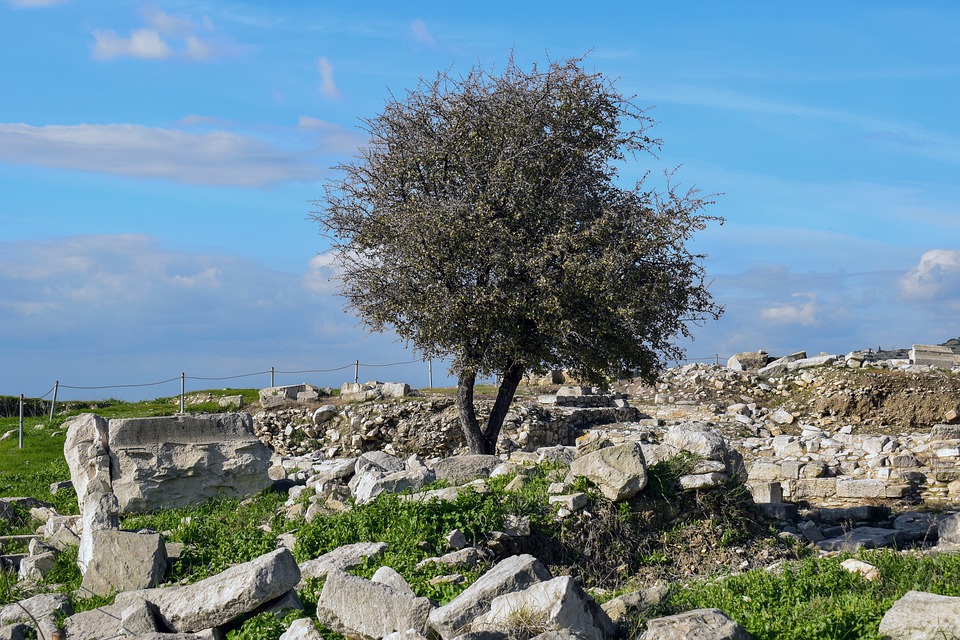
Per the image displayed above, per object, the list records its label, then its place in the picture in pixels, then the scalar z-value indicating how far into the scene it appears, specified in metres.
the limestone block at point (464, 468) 12.69
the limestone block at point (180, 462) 13.13
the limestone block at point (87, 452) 13.05
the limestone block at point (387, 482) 11.76
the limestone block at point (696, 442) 11.98
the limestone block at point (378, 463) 13.73
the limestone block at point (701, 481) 11.16
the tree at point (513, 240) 15.73
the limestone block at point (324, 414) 24.97
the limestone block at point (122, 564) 9.34
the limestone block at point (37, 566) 10.34
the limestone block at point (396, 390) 26.39
